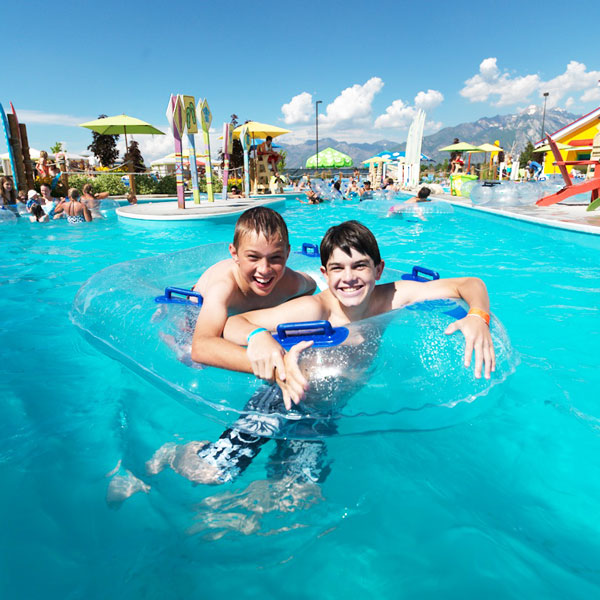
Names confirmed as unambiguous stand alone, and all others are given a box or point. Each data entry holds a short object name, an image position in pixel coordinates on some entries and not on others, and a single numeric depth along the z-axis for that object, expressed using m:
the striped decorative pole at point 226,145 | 13.93
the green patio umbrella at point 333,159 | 28.06
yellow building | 13.00
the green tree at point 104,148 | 32.12
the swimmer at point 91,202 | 11.92
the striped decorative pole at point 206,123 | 12.41
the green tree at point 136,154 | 26.83
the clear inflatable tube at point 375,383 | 1.91
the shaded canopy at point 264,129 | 18.92
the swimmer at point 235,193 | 17.56
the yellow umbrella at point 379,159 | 24.89
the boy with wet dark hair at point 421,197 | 11.44
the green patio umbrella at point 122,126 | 16.39
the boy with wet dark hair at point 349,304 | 1.72
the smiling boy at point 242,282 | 1.89
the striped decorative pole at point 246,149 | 15.01
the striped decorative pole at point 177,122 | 10.91
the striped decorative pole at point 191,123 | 11.41
